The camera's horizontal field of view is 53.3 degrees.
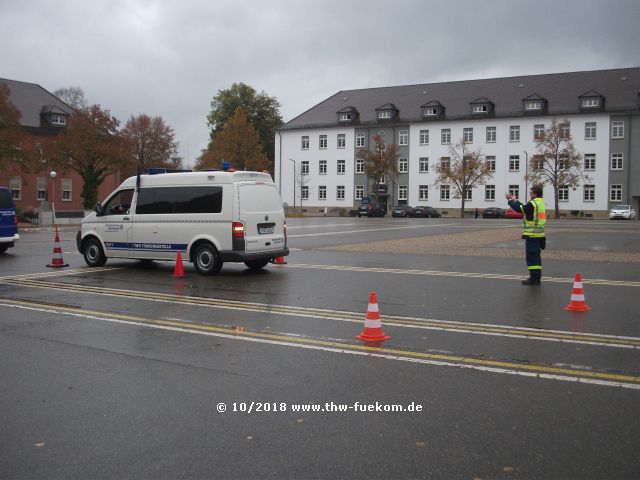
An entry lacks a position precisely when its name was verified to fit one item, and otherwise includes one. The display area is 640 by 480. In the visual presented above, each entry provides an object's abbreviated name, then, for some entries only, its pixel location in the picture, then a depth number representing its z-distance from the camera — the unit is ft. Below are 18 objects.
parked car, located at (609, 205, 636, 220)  196.13
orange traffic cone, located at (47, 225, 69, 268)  51.41
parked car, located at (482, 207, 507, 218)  217.36
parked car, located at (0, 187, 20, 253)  64.75
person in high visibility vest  39.52
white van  44.24
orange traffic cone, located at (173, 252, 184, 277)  43.60
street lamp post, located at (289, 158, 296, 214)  271.49
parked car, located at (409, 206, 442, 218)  224.74
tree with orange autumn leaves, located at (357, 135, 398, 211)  240.53
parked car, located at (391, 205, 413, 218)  224.74
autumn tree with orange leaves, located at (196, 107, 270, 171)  238.89
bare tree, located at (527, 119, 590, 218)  216.33
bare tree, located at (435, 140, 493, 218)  227.81
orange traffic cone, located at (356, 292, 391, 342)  24.21
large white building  217.97
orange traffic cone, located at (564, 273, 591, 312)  30.94
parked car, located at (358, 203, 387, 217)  225.35
